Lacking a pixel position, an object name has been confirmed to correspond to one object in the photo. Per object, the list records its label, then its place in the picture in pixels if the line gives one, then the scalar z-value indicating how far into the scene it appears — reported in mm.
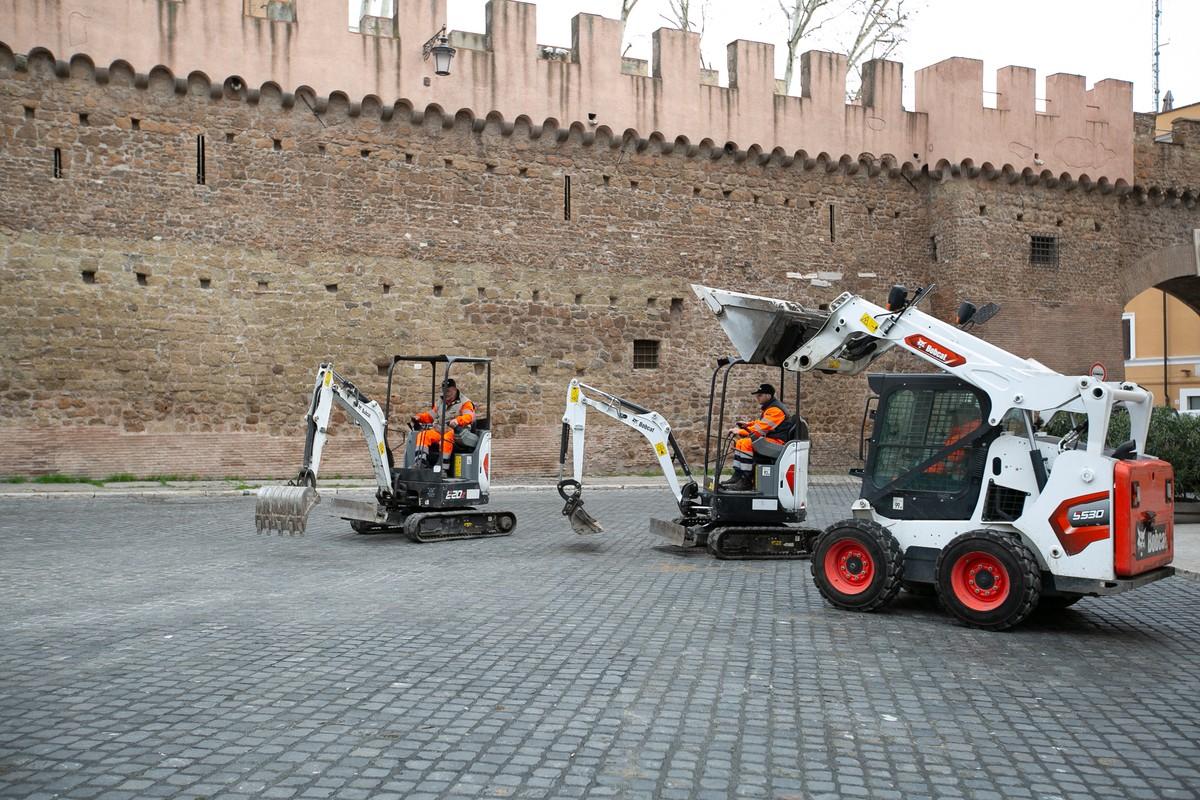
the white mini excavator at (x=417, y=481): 12523
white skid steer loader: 7484
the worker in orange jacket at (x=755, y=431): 11500
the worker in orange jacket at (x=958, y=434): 8281
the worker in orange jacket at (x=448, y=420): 13133
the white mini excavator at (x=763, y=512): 11344
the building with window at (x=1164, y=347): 37281
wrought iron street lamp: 18594
